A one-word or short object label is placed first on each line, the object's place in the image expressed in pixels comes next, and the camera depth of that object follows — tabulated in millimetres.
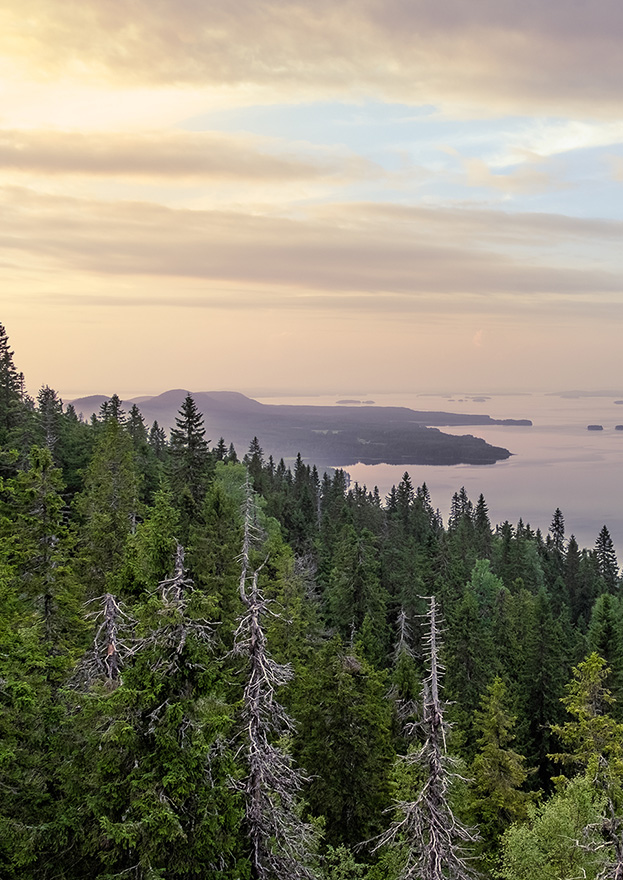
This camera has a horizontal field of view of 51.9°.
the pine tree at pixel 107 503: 29594
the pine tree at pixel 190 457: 45750
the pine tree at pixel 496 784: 29062
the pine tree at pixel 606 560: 116125
